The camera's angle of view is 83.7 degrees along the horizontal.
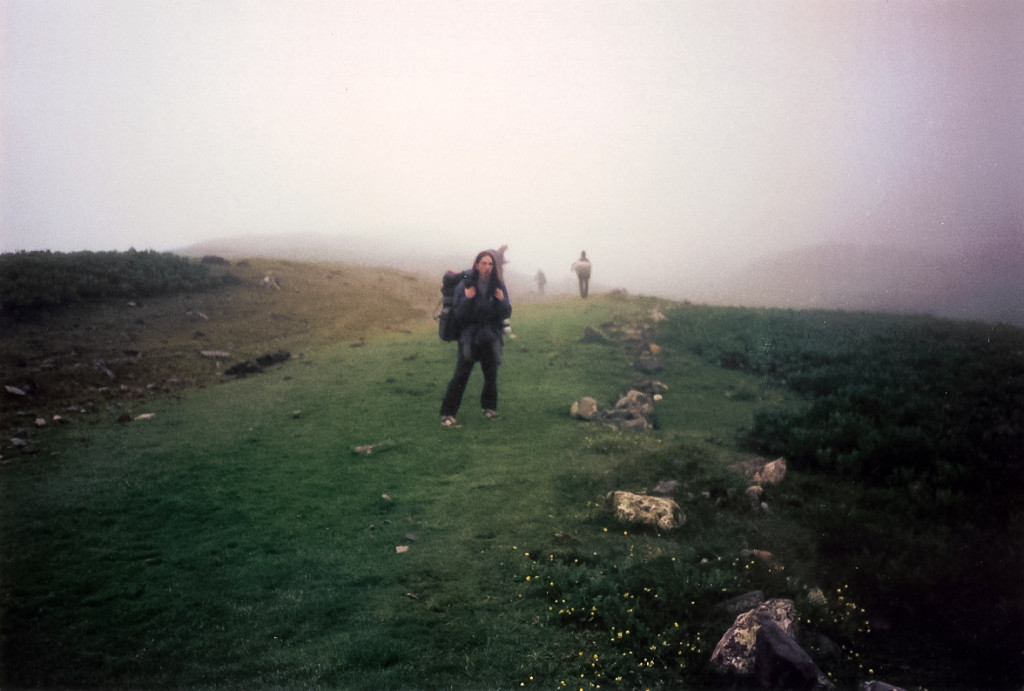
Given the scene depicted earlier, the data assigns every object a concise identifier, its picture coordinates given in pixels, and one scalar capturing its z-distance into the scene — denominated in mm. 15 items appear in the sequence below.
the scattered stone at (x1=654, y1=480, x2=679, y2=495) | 7168
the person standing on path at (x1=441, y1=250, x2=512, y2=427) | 9570
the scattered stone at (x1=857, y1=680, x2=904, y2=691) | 3678
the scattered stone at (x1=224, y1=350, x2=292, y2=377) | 13375
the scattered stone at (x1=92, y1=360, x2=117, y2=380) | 11727
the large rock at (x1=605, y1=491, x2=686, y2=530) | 6359
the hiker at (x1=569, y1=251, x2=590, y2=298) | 23625
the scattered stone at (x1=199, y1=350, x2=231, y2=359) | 14223
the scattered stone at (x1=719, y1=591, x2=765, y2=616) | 4676
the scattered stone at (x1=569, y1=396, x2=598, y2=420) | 10484
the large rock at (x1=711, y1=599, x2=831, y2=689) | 3838
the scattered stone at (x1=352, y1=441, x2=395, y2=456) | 8570
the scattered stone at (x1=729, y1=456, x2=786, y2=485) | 7292
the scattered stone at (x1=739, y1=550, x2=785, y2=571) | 5462
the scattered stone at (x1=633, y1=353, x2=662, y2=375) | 14312
